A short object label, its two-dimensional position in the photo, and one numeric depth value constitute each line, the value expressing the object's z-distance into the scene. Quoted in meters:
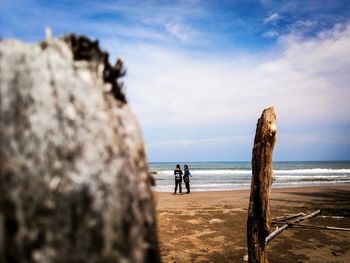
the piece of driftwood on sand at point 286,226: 5.21
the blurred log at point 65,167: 0.79
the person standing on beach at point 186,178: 20.59
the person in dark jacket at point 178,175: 20.25
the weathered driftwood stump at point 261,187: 4.62
